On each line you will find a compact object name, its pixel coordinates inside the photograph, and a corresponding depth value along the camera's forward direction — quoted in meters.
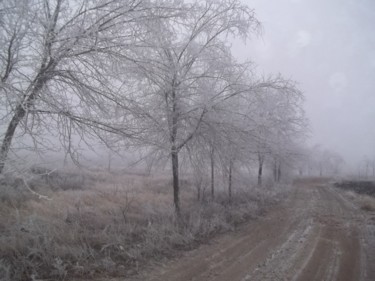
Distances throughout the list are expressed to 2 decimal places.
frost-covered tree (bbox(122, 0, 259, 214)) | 10.55
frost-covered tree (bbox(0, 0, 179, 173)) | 5.15
